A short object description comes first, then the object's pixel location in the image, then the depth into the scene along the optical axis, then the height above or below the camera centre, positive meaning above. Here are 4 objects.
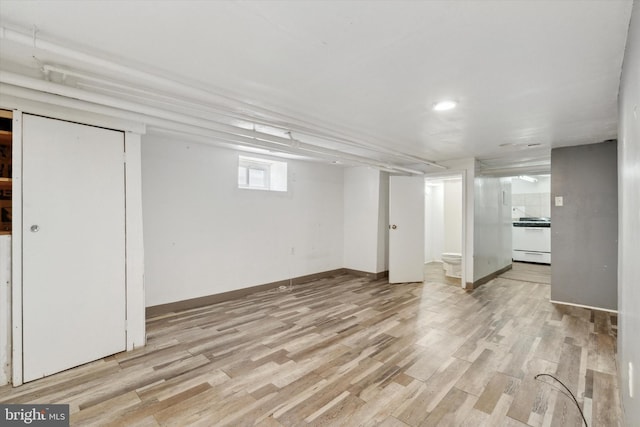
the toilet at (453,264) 5.70 -1.09
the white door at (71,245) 2.17 -0.28
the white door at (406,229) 5.30 -0.32
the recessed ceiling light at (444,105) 2.48 +0.99
